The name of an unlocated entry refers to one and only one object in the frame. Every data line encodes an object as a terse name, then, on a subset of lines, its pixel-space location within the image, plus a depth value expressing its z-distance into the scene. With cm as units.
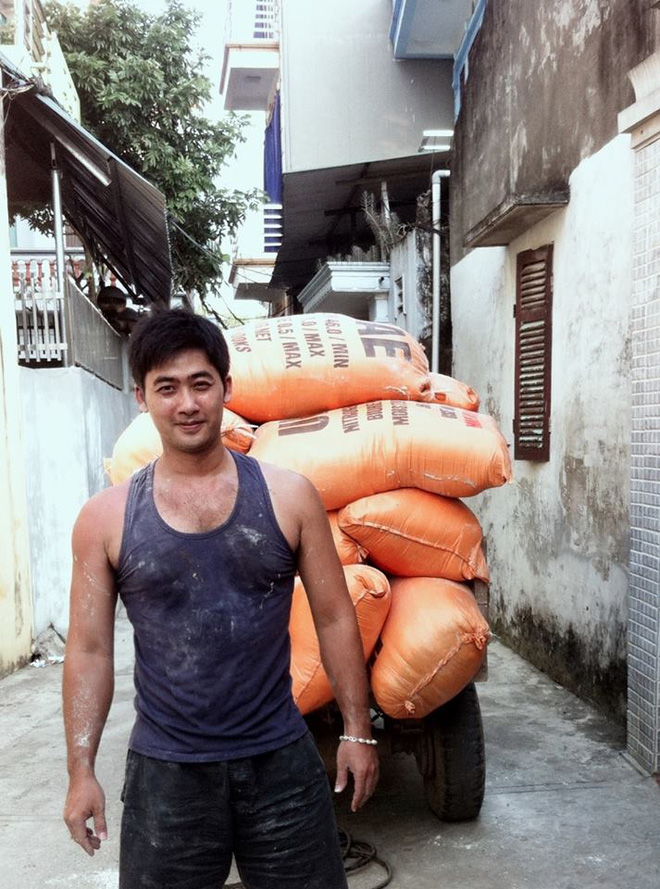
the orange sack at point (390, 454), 313
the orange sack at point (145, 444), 327
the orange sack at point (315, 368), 337
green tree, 1096
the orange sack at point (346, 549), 309
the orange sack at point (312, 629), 282
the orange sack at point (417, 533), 310
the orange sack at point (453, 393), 367
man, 180
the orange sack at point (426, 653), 291
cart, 332
